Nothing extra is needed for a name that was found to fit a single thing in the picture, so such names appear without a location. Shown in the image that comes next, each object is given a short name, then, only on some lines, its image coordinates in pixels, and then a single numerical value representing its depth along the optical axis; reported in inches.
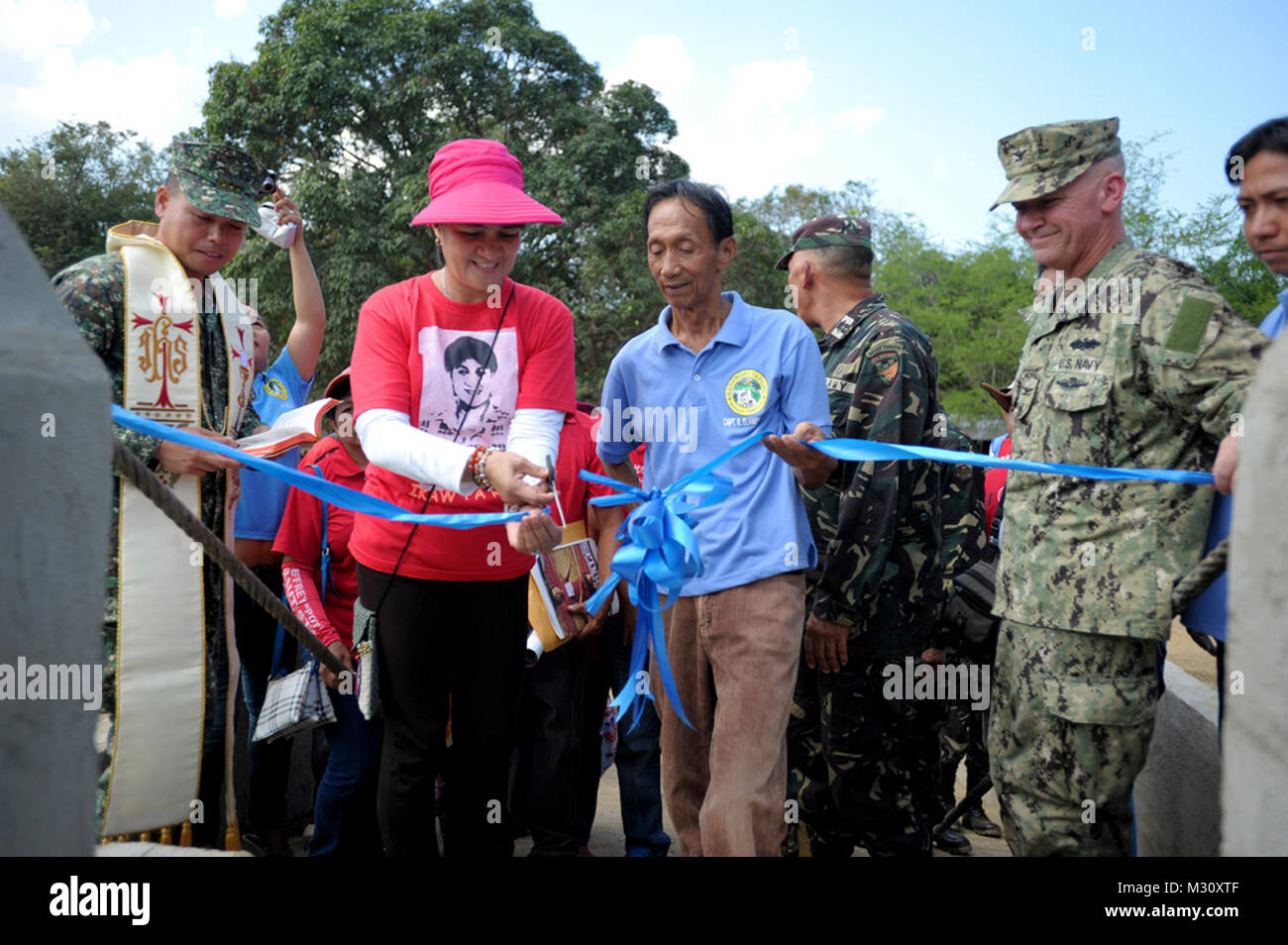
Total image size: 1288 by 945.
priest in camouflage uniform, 124.0
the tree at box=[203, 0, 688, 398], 781.9
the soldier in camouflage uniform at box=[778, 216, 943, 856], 152.3
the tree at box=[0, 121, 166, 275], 1019.3
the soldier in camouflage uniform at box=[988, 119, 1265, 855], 110.3
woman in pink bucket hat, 129.7
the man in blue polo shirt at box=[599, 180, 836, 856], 130.0
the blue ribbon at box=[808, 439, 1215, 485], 108.0
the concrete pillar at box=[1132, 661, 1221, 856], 141.6
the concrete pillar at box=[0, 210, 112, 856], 63.0
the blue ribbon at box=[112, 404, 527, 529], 117.7
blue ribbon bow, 125.0
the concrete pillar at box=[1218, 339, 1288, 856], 61.8
